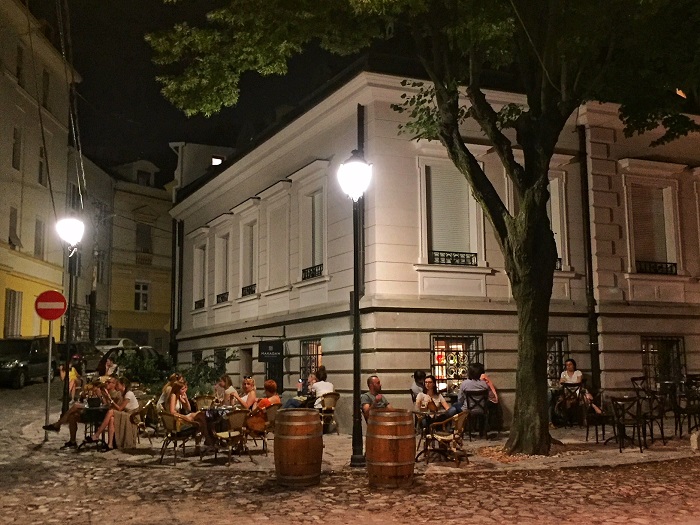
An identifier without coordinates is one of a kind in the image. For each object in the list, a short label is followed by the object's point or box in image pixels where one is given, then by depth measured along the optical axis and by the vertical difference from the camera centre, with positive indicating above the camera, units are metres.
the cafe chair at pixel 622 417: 12.96 -1.06
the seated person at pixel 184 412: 12.77 -0.92
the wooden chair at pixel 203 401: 15.49 -0.87
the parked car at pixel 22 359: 25.81 +0.05
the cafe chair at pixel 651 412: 13.14 -1.03
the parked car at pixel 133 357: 22.61 +0.08
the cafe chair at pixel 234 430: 12.13 -1.17
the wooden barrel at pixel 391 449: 9.74 -1.19
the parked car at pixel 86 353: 27.93 +0.26
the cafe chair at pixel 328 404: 16.05 -0.98
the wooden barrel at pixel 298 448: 10.02 -1.20
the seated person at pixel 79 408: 14.29 -0.92
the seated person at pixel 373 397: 13.83 -0.74
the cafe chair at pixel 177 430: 12.31 -1.19
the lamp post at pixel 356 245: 11.48 +1.78
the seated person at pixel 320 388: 16.00 -0.66
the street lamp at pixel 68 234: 16.31 +2.95
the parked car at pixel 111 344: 29.88 +0.67
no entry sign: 14.86 +1.08
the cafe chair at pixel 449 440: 11.63 -1.30
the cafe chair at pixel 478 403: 14.77 -0.92
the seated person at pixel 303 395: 14.81 -0.84
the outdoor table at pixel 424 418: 11.90 -1.07
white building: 16.64 +2.51
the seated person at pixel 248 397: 13.73 -0.71
